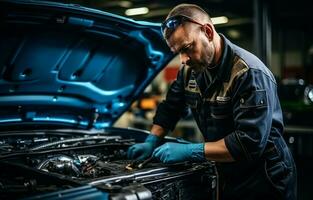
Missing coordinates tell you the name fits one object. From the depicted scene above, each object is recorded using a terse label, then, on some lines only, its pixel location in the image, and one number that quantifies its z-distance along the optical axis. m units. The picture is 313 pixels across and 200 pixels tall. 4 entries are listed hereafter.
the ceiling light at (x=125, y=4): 9.77
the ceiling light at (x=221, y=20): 11.48
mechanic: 1.87
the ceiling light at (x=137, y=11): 10.49
